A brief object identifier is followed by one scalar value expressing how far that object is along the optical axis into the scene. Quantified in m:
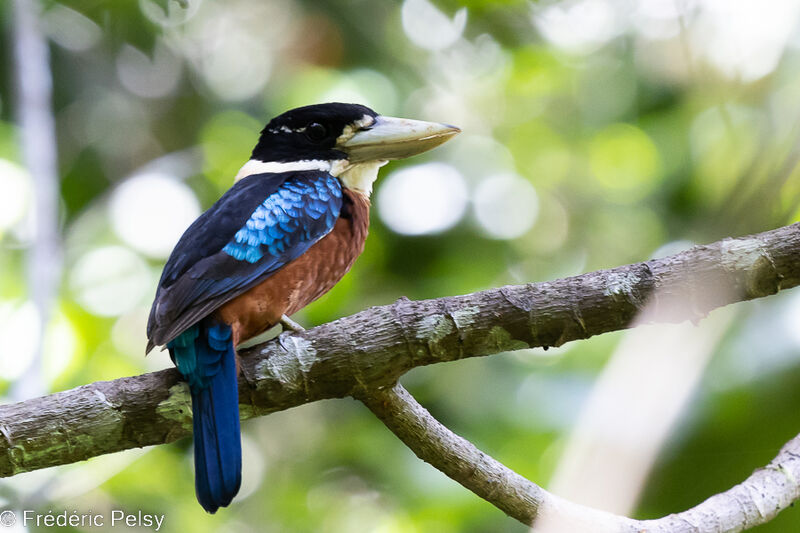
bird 5.10
